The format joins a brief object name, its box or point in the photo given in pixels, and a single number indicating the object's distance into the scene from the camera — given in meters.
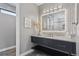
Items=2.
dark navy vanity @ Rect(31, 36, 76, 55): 1.36
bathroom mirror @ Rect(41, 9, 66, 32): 1.54
